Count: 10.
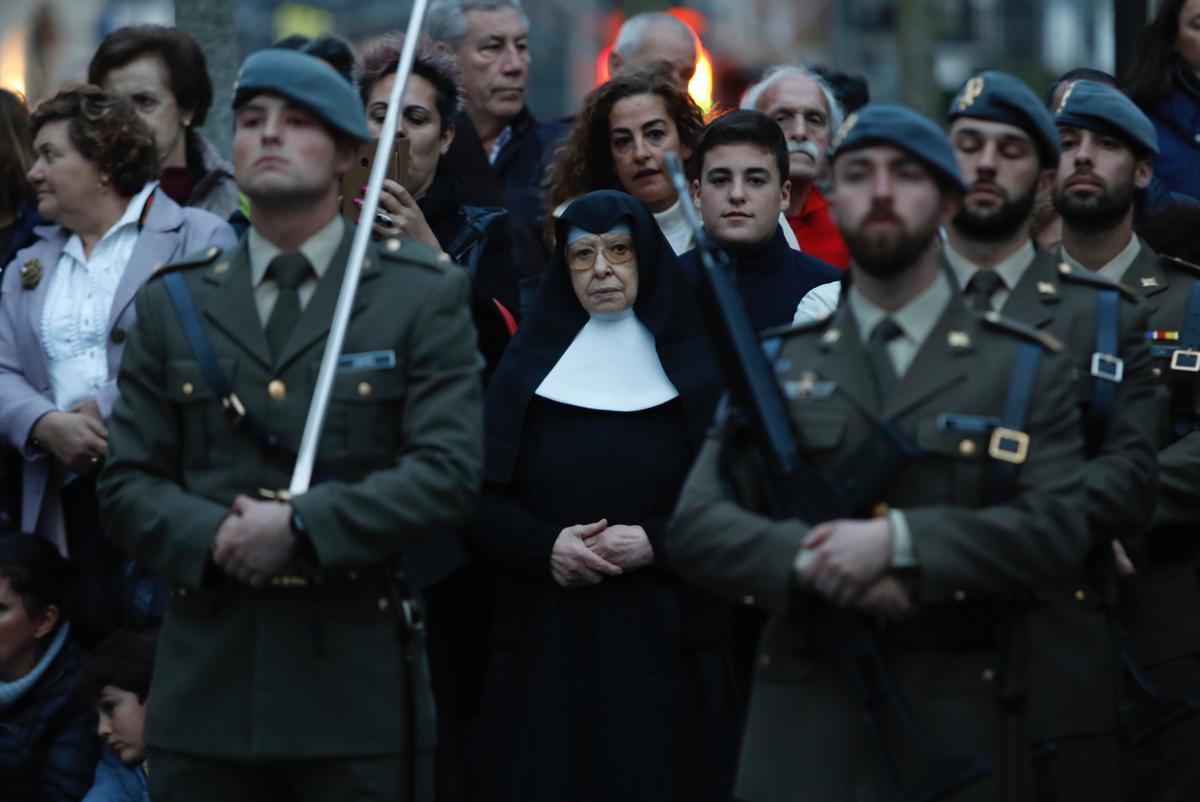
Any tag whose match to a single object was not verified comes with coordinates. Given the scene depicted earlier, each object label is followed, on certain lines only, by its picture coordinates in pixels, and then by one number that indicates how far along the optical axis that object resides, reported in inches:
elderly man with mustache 726.5
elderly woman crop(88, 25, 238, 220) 695.7
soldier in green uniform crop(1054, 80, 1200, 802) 559.2
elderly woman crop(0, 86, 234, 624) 613.0
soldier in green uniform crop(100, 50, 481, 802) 444.1
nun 569.6
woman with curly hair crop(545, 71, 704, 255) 665.0
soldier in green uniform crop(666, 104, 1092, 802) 416.2
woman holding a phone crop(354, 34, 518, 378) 603.2
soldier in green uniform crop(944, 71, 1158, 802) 469.4
